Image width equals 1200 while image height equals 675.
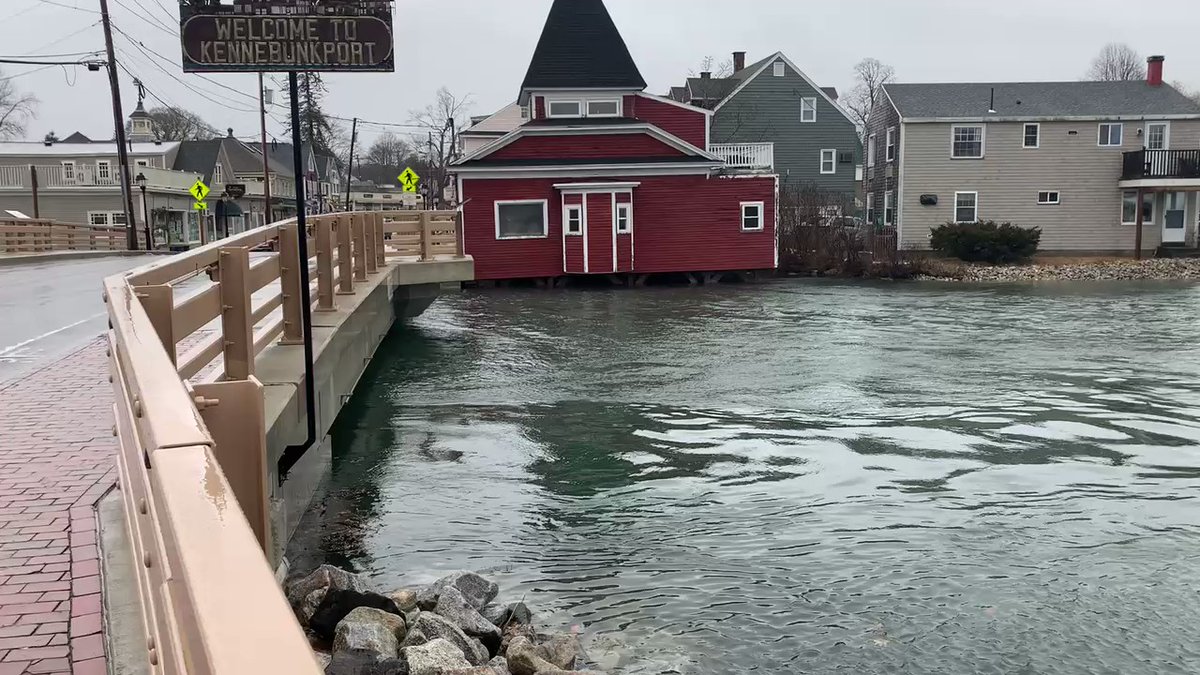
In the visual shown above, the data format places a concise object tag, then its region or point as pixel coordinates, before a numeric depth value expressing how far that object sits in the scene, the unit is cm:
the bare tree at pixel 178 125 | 9431
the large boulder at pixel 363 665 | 541
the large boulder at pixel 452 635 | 586
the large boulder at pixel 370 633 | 557
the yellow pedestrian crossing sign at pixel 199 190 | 4038
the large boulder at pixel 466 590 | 659
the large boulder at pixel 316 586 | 638
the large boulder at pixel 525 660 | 574
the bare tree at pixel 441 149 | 7618
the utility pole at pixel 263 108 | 4209
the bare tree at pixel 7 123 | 9650
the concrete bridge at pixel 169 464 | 147
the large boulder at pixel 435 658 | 539
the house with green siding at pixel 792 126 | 4981
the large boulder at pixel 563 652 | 588
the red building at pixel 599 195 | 3359
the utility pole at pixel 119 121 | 3516
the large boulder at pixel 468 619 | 617
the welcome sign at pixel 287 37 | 677
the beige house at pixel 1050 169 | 4241
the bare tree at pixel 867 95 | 9725
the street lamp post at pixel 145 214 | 3758
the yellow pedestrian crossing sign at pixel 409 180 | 3588
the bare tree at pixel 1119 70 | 9512
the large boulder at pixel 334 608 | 611
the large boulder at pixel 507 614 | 656
